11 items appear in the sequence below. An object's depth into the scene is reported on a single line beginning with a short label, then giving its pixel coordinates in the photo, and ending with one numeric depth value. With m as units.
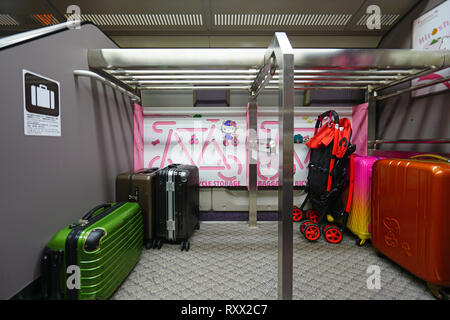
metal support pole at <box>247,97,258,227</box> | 2.45
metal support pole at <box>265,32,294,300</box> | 0.96
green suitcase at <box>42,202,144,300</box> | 1.08
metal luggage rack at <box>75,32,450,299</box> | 0.99
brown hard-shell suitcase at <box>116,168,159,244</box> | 1.83
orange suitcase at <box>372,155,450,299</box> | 1.22
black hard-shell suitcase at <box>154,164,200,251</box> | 1.88
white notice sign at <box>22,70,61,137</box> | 1.04
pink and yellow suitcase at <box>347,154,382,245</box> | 1.89
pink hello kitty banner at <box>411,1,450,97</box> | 1.61
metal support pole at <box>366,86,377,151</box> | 2.34
